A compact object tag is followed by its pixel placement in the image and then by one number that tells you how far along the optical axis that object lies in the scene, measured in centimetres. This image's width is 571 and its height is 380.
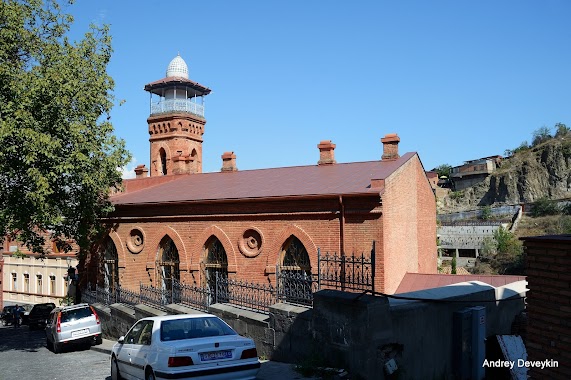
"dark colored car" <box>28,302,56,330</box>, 2595
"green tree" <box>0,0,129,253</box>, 1507
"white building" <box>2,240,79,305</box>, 3799
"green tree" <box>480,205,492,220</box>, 6743
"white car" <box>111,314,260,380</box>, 770
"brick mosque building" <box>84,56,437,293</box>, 1630
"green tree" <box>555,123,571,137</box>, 8125
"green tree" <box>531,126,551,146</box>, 8669
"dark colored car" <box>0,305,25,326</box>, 3125
